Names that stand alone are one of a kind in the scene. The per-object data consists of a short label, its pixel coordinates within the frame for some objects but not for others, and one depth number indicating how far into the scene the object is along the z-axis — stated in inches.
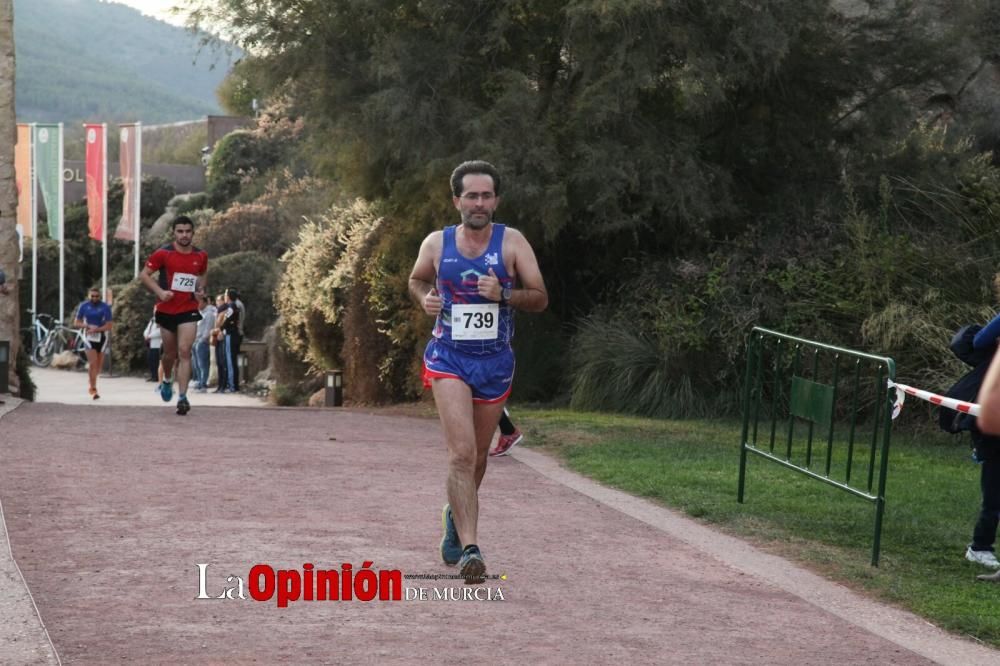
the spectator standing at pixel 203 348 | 1138.0
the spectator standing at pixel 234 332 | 1120.3
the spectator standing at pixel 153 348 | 1189.7
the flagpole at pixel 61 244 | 1480.2
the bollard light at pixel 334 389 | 886.4
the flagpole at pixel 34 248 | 1601.9
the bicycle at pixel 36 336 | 1571.1
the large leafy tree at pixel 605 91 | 674.8
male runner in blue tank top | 281.0
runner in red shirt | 570.3
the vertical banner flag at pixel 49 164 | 1456.7
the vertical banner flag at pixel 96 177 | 1466.5
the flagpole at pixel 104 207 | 1454.2
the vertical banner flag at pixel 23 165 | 1567.2
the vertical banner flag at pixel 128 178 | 1462.8
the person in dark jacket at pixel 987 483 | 310.8
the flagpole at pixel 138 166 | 1437.0
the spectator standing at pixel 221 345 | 1117.7
